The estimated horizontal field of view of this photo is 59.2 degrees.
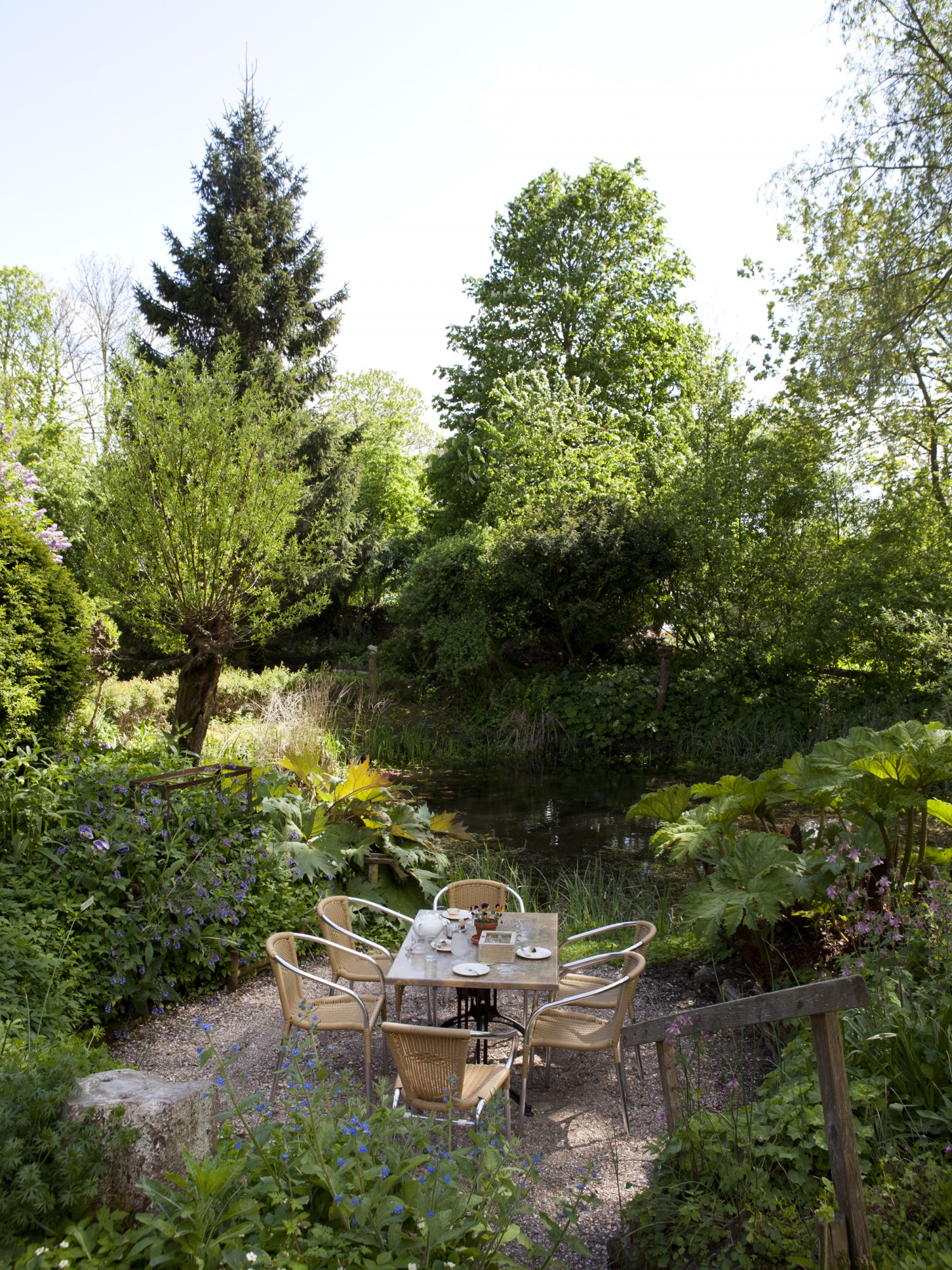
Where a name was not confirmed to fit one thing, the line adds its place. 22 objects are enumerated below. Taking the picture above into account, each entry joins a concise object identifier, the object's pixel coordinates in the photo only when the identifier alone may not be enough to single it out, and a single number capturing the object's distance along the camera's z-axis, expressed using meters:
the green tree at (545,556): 14.59
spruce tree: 17.28
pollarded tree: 7.12
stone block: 2.02
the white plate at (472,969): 3.66
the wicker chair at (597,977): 3.99
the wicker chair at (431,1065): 3.02
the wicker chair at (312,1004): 3.69
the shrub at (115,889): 3.95
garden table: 3.56
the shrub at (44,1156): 1.87
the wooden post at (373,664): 14.80
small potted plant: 4.16
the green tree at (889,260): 9.48
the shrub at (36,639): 4.96
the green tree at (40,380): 17.17
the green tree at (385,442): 23.58
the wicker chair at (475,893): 5.12
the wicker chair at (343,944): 4.33
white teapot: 4.13
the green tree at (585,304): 19.80
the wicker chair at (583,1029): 3.70
